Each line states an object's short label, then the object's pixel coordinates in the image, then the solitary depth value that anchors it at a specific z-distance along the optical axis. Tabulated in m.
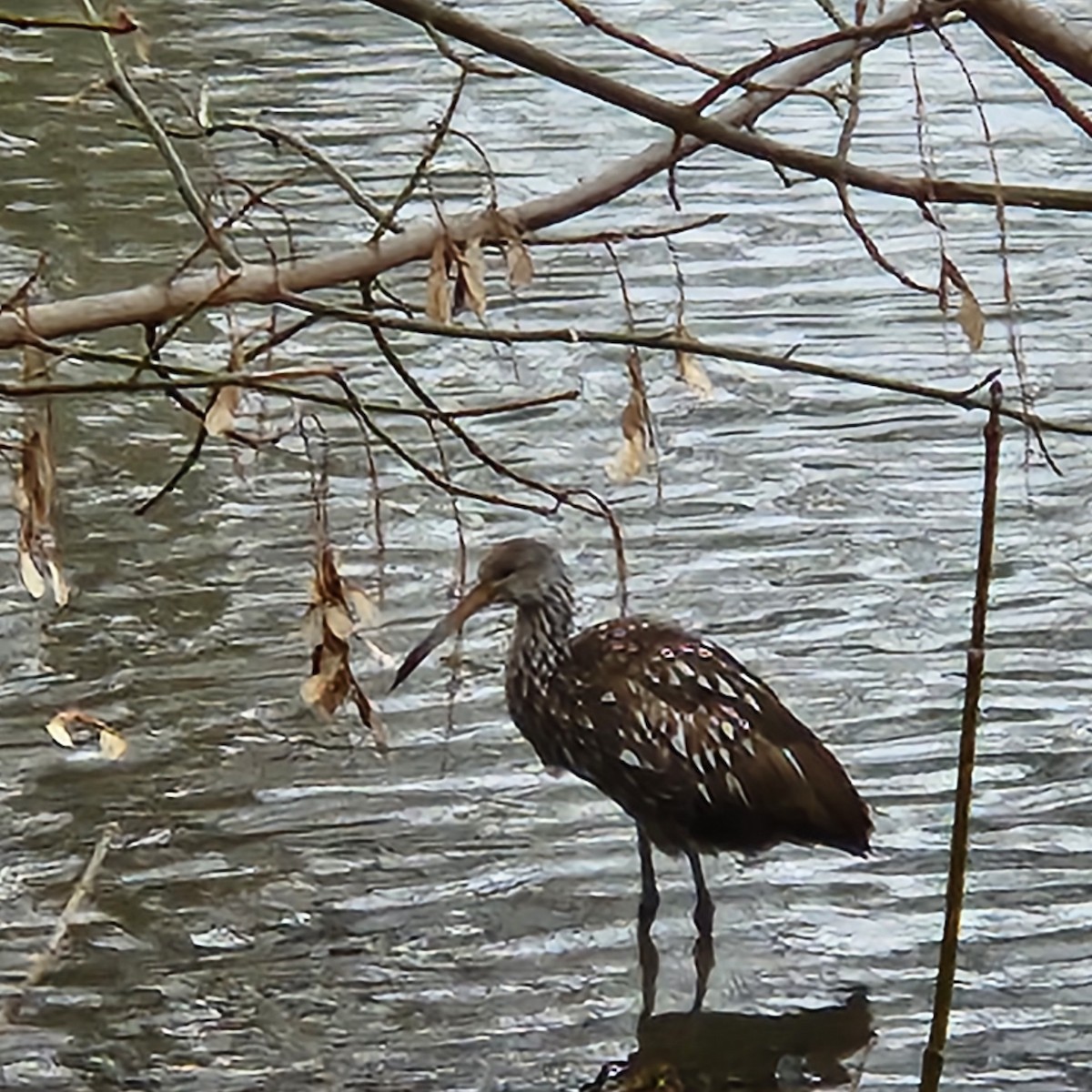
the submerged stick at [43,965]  10.80
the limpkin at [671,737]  12.25
